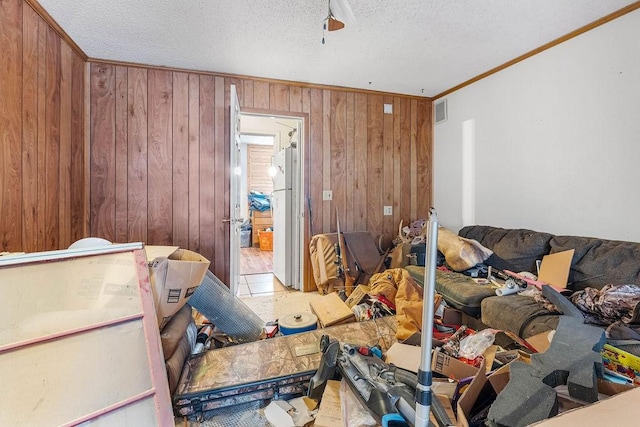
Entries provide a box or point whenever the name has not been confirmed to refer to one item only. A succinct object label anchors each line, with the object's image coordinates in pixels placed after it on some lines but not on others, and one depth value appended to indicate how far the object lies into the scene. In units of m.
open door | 2.83
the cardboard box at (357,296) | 2.57
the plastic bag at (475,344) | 1.62
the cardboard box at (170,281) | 1.53
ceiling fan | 1.85
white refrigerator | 3.85
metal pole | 0.70
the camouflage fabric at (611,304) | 1.64
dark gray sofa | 1.85
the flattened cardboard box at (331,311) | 2.19
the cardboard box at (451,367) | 1.43
